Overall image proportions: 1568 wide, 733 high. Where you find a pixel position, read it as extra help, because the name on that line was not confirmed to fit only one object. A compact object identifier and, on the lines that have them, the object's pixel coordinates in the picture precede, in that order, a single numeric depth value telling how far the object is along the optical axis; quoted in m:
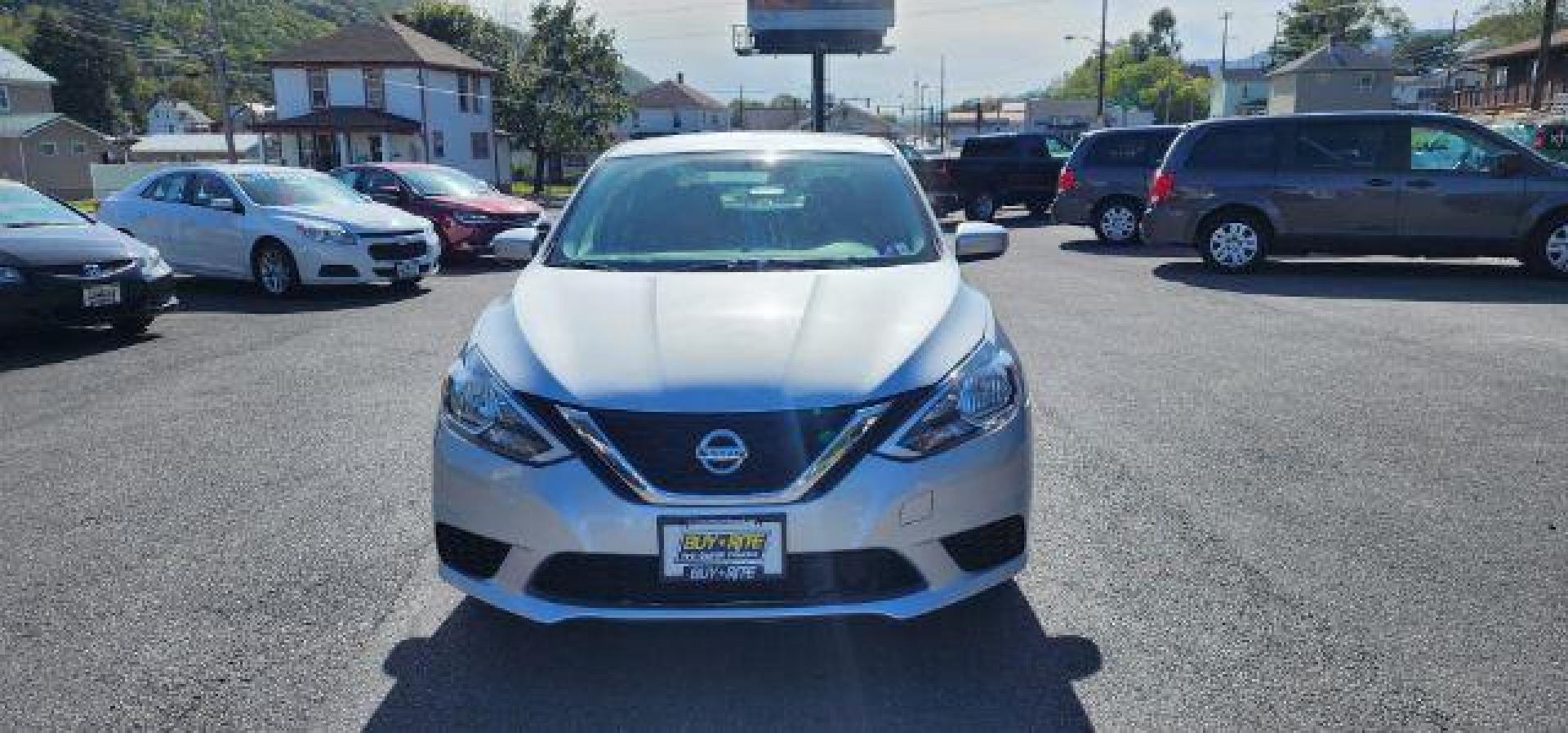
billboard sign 62.41
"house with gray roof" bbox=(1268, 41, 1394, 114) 64.00
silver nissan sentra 2.84
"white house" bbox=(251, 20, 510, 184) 48.69
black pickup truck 23.66
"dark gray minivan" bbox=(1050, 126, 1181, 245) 17.08
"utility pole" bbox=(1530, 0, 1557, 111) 39.05
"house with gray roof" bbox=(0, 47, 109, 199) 55.91
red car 15.83
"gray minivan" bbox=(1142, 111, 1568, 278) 11.57
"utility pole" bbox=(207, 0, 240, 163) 34.53
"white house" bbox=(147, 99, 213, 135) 104.69
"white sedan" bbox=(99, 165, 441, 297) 11.83
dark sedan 8.38
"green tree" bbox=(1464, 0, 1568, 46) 73.69
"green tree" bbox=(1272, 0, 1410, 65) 97.38
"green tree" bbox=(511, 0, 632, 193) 55.47
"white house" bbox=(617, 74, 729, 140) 98.83
